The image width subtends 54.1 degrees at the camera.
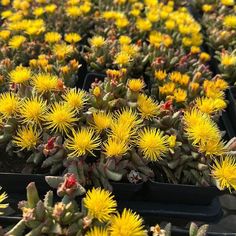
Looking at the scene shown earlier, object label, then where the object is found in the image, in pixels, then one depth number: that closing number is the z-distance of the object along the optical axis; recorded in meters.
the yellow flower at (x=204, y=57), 0.36
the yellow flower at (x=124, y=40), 0.36
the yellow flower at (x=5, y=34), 0.36
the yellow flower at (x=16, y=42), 0.35
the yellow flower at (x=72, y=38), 0.36
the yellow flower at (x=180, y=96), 0.29
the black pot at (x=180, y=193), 0.24
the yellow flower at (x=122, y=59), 0.32
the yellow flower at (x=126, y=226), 0.17
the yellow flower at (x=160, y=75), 0.32
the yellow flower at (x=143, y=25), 0.40
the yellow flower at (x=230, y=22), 0.42
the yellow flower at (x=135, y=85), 0.26
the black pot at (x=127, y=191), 0.23
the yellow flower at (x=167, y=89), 0.30
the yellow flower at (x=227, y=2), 0.47
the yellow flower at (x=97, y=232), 0.17
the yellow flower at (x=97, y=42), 0.35
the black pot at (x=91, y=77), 0.35
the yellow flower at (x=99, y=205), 0.18
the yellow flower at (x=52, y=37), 0.36
